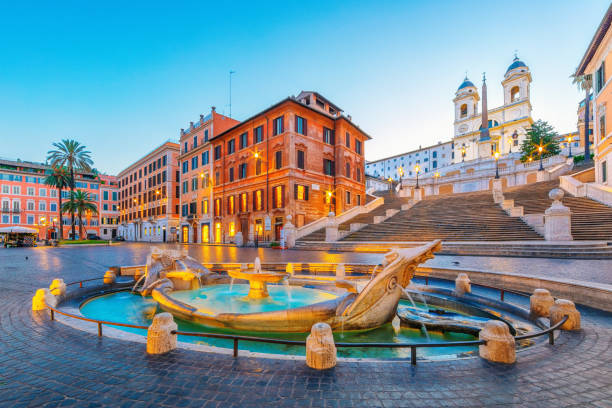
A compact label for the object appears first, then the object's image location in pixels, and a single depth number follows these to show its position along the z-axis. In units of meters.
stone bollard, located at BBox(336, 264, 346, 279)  8.85
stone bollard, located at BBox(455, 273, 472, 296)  7.00
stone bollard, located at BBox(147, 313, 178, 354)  3.73
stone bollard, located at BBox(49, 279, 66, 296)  6.46
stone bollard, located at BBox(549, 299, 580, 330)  4.39
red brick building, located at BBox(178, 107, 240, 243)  38.78
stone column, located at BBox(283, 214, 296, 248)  24.11
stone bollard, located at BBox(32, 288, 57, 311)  5.55
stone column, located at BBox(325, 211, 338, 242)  22.70
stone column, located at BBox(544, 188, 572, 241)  14.29
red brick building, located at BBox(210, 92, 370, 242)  28.98
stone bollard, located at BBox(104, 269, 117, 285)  8.54
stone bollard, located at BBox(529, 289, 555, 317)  5.14
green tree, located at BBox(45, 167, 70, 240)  42.00
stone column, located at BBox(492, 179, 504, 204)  23.39
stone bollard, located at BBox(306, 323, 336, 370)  3.32
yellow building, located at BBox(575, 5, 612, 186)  20.64
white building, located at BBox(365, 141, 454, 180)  80.56
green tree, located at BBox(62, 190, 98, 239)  45.41
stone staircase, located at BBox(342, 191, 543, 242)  17.23
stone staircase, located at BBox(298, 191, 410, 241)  24.84
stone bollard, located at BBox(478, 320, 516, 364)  3.44
